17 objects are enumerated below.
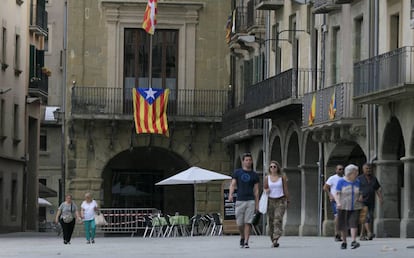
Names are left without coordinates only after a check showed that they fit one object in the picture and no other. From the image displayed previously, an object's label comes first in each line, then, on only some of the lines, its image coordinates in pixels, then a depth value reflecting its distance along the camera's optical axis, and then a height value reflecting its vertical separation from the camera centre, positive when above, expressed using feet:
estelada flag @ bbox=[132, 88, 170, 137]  192.03 +11.43
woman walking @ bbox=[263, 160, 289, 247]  96.17 +0.58
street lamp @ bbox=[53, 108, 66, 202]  197.75 +8.00
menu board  164.96 -0.94
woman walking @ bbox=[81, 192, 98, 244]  130.62 -1.23
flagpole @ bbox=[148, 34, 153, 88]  196.34 +16.79
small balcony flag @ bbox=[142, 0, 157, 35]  183.93 +22.48
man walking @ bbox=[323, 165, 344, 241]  106.60 +1.41
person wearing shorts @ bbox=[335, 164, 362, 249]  90.27 +0.11
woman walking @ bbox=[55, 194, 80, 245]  130.31 -1.44
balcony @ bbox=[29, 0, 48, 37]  216.13 +26.65
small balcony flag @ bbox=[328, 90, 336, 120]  136.77 +8.68
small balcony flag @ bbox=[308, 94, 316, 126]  143.23 +8.62
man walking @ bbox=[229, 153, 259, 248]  94.89 +0.37
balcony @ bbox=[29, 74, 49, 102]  214.90 +16.24
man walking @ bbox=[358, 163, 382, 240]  108.47 +1.02
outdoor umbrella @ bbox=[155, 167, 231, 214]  169.89 +2.74
